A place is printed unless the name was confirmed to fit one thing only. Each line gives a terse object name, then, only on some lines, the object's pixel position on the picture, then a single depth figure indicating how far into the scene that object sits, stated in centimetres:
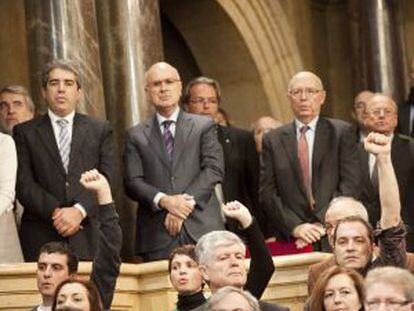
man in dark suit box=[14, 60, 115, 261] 1055
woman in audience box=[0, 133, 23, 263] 1044
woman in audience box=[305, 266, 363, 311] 874
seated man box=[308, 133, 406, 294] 921
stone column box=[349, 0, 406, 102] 1586
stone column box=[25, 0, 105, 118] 1190
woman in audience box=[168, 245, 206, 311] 938
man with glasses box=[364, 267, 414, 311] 772
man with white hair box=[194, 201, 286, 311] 910
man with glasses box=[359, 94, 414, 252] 1175
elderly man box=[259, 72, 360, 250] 1127
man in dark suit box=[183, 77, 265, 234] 1216
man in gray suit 1080
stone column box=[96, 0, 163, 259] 1258
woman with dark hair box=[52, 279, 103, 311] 884
